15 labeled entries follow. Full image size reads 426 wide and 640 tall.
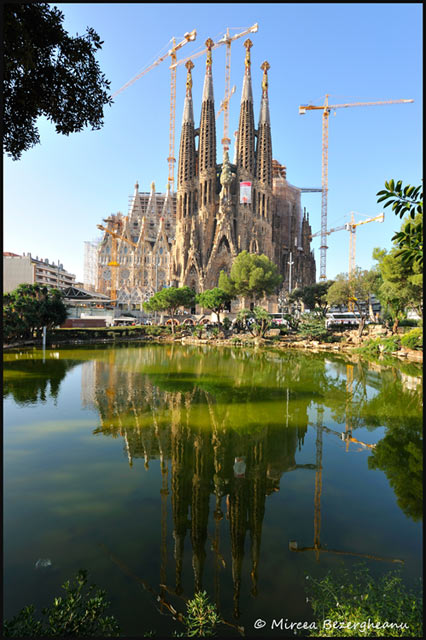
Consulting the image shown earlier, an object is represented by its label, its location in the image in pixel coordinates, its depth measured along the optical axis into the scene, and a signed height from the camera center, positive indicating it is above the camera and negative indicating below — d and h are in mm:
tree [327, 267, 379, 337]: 32312 +3252
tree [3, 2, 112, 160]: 4075 +3198
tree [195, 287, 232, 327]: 36031 +2260
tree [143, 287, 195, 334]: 41906 +2613
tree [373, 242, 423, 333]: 21797 +2510
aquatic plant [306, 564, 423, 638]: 2797 -2551
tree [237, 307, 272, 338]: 32188 +227
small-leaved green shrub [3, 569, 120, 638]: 2658 -2350
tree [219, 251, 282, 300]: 39406 +5017
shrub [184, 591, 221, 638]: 3039 -2664
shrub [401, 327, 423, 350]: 22047 -1104
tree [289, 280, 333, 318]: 41938 +3514
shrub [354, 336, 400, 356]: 24430 -1716
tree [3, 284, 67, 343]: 23000 +619
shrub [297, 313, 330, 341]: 30547 -549
